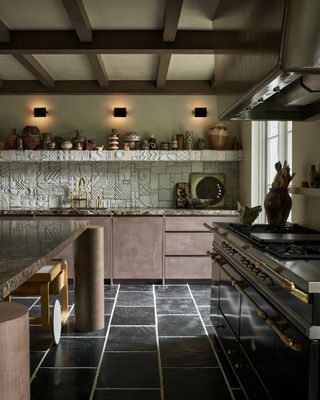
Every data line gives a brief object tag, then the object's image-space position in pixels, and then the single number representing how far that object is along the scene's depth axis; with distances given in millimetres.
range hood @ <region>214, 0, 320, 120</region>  1723
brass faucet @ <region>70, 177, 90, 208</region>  6269
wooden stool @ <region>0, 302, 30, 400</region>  1325
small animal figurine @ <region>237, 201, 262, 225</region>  3475
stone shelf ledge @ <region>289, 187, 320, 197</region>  2934
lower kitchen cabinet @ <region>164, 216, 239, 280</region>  5660
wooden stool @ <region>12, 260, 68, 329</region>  3463
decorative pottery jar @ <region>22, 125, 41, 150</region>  6160
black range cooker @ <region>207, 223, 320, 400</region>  1556
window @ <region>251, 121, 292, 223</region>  4324
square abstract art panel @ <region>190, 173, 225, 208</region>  6363
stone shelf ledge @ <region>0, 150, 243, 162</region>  6023
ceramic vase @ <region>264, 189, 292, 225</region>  3203
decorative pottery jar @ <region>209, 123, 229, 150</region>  6129
